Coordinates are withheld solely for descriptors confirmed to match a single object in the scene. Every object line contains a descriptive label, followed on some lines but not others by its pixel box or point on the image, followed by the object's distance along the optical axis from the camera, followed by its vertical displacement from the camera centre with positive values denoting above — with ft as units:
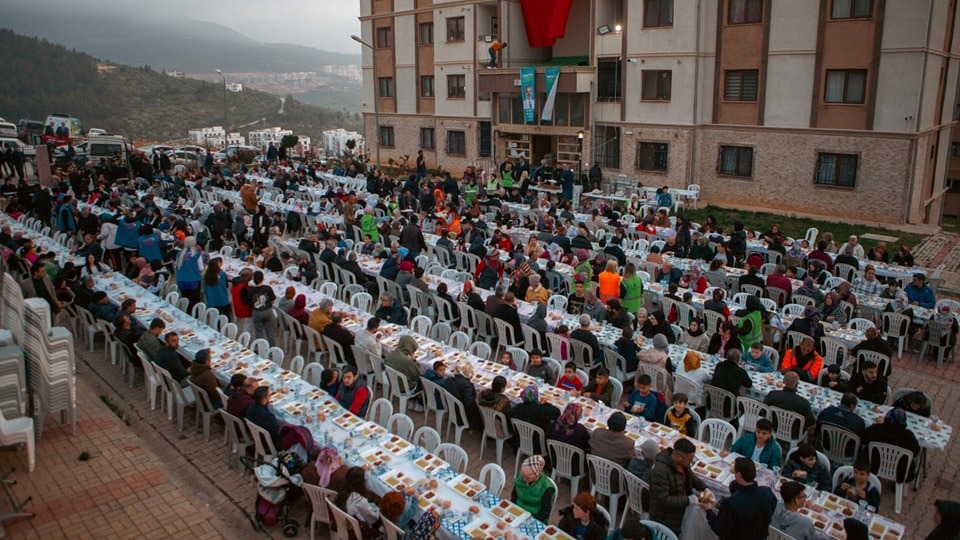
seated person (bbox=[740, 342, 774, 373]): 34.14 -10.98
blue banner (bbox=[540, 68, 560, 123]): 97.71 +6.30
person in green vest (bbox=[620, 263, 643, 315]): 43.70 -9.49
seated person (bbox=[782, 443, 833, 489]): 25.07 -11.96
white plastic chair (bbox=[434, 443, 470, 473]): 27.40 -12.59
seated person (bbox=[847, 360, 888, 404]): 30.55 -10.87
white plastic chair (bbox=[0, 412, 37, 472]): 25.22 -10.71
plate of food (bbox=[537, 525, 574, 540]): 21.97 -12.48
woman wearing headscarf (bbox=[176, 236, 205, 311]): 48.03 -9.04
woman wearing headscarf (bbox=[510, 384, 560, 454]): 28.86 -11.34
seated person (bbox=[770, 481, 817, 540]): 21.68 -11.82
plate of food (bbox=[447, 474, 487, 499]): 24.45 -12.31
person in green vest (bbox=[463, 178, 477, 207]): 85.75 -6.86
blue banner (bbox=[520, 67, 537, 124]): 101.04 +6.27
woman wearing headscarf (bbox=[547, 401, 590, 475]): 27.53 -11.54
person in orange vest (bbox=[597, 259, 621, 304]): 43.78 -9.11
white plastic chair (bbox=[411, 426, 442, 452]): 28.35 -12.25
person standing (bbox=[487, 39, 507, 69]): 106.73 +13.32
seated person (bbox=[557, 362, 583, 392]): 32.60 -11.35
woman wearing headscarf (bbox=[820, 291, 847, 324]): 42.14 -10.35
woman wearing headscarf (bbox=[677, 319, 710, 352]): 36.76 -10.50
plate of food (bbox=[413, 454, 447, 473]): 25.96 -12.15
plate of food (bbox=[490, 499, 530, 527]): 22.93 -12.43
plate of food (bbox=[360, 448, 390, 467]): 26.29 -12.07
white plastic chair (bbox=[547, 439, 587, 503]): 27.63 -12.81
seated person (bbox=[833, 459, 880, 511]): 23.91 -12.10
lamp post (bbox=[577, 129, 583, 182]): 101.35 -3.03
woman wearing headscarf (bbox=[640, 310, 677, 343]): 38.25 -10.37
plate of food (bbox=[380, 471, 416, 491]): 24.79 -12.24
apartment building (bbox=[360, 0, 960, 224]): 76.79 +5.28
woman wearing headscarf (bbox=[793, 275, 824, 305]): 44.55 -9.82
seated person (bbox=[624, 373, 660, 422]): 29.91 -11.24
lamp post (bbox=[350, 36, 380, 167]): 125.39 +5.96
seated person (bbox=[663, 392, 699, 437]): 28.89 -11.56
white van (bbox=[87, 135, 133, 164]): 123.65 -2.19
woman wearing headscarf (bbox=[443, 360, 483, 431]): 31.73 -11.54
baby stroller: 26.37 -13.27
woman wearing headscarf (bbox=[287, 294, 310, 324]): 41.42 -10.30
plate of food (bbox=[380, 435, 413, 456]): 26.99 -12.00
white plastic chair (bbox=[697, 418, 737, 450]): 29.32 -12.36
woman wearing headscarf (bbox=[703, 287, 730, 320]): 41.16 -9.82
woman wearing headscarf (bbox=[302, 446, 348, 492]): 24.73 -11.76
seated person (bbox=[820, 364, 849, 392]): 32.22 -11.14
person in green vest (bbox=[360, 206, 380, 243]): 62.49 -7.96
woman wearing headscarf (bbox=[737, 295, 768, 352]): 37.42 -10.10
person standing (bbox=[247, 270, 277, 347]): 41.45 -10.10
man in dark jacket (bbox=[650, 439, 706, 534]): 23.59 -11.74
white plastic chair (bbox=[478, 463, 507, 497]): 25.29 -12.34
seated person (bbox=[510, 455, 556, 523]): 23.90 -12.03
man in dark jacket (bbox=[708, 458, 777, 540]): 21.61 -11.48
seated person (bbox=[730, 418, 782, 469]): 26.13 -11.58
